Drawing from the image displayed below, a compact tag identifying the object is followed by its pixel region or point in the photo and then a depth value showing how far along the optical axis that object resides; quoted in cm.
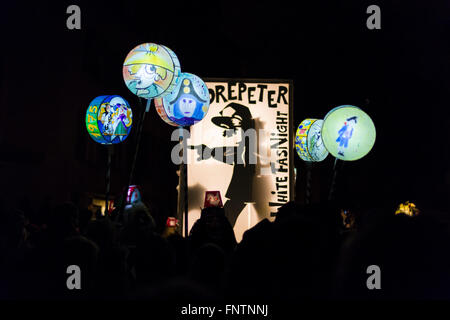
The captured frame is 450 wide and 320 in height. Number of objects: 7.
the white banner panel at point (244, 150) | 894
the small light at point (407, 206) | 1461
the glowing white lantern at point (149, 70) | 611
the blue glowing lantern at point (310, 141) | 762
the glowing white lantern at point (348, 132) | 616
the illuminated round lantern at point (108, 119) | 628
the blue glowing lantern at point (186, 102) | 680
